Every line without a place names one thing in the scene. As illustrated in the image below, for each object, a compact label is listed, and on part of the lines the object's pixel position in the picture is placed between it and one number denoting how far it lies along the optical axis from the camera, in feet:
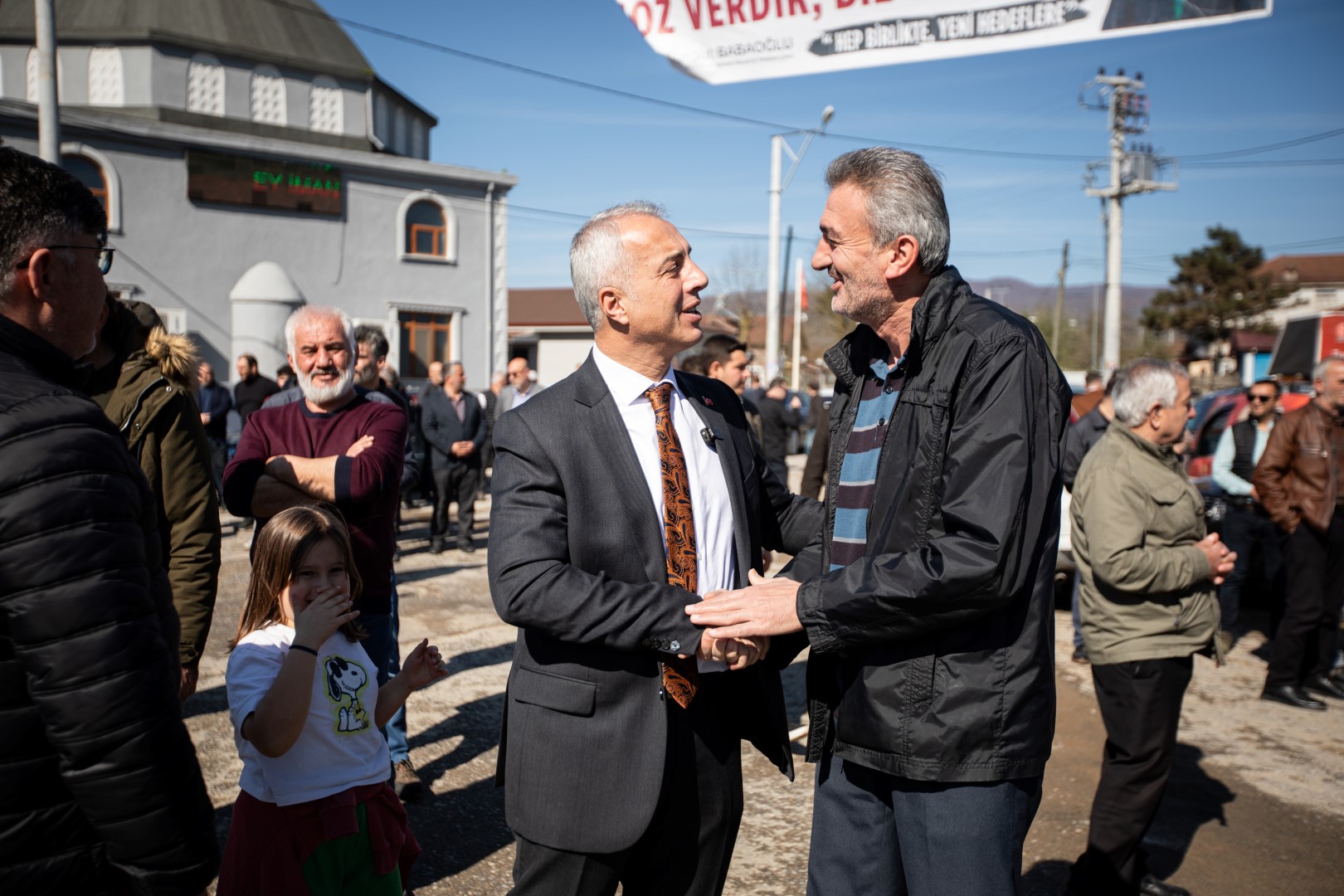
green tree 129.10
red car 29.30
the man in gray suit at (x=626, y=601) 7.23
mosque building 74.64
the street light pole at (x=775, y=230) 72.23
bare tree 172.55
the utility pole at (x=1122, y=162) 109.91
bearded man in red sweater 11.39
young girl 8.14
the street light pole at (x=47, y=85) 34.27
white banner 24.20
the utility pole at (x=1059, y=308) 183.42
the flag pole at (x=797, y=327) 101.04
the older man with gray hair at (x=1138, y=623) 11.32
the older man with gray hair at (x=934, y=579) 6.75
